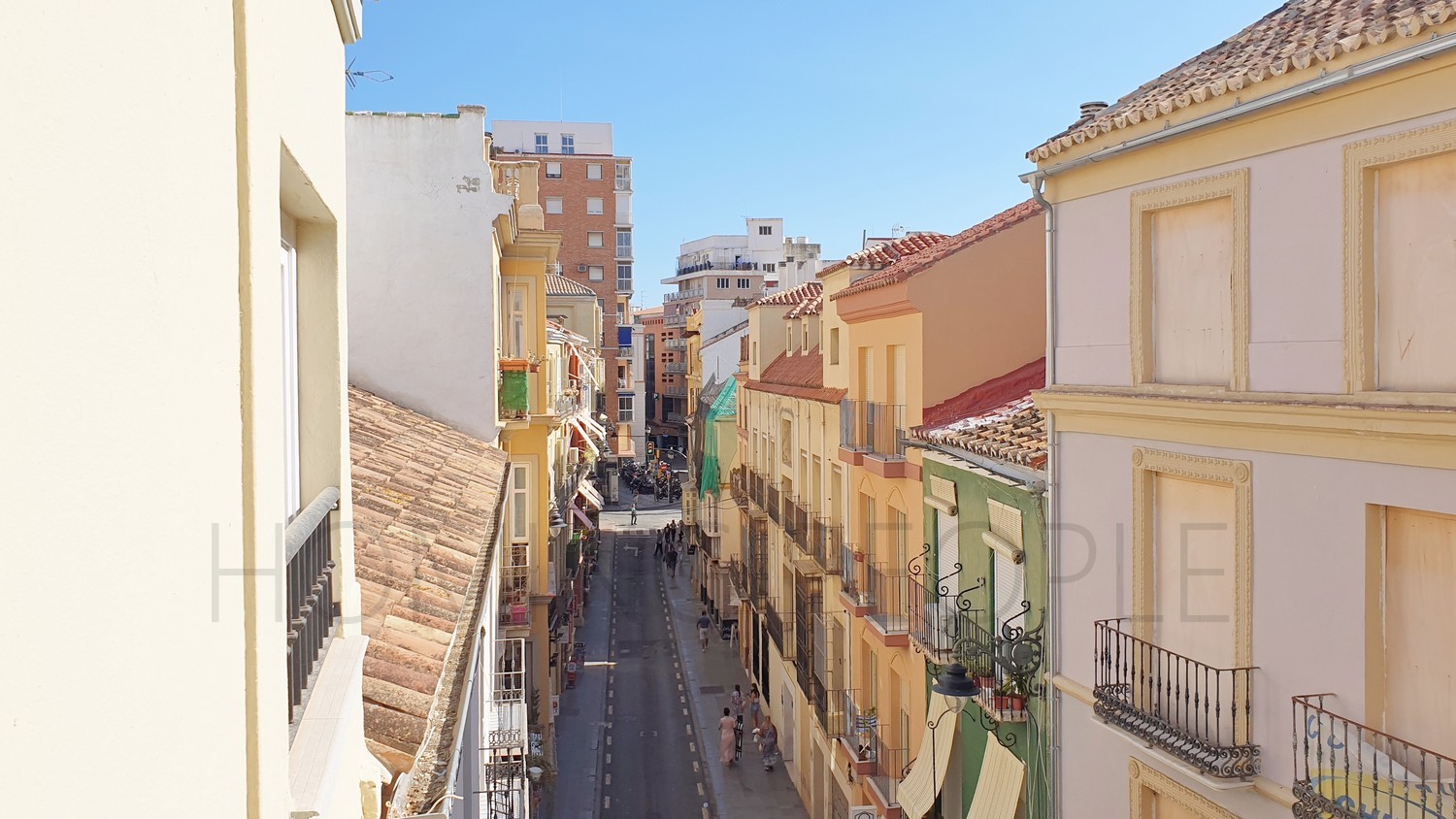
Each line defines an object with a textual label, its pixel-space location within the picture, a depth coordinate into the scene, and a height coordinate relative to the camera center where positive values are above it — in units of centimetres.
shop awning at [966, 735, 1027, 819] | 1205 -440
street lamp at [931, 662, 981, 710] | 1038 -277
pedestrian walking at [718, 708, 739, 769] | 2705 -843
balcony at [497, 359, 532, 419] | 1616 +4
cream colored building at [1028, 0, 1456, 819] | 697 -32
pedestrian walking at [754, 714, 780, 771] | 2775 -898
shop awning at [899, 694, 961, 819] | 1428 -489
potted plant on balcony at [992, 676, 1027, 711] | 1183 -328
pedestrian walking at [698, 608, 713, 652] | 3794 -810
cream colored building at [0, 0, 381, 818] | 145 -4
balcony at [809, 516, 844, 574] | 2141 -310
